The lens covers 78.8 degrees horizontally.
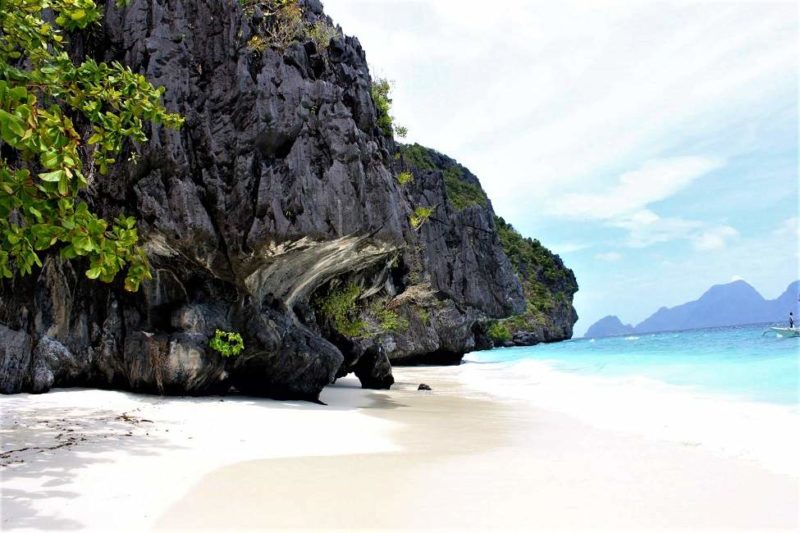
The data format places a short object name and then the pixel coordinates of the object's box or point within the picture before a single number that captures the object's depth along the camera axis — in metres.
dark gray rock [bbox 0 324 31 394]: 8.36
